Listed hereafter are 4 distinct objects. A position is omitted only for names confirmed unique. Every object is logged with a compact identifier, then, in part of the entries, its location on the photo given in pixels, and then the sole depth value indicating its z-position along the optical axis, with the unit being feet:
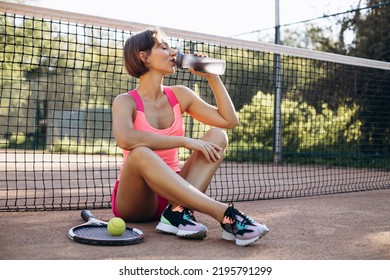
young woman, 7.93
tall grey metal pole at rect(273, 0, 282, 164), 28.07
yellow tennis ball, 7.94
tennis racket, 7.66
